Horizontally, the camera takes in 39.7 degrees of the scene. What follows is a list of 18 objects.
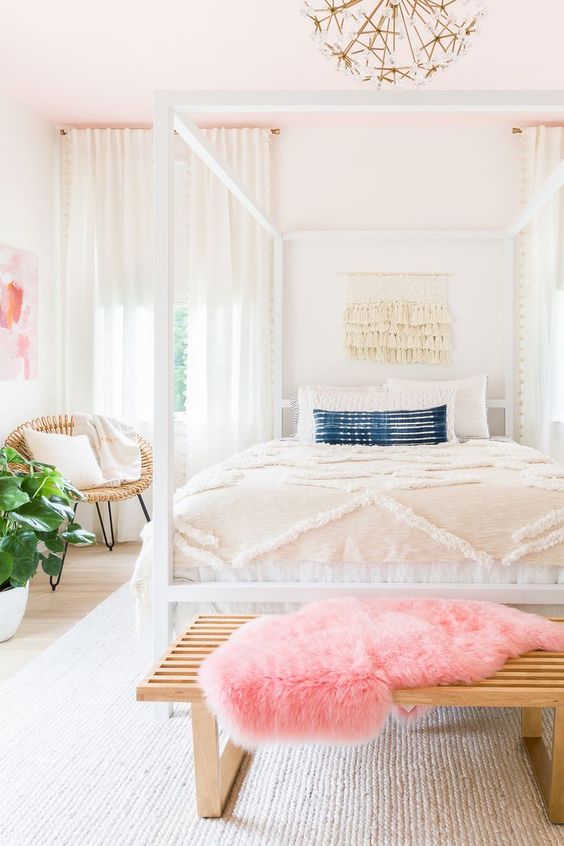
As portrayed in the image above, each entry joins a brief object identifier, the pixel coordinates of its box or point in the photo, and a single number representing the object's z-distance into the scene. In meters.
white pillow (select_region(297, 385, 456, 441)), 4.05
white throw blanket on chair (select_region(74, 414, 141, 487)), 4.29
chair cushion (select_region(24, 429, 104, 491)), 4.01
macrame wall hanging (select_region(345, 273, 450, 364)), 4.62
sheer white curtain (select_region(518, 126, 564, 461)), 4.45
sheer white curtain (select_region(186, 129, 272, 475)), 4.63
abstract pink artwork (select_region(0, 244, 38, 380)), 4.09
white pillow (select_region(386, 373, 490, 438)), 4.19
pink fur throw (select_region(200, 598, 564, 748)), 1.62
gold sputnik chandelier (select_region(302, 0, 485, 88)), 2.21
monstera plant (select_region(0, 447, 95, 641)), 2.92
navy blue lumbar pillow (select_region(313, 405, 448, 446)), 3.77
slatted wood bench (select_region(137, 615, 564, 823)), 1.65
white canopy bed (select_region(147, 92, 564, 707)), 2.22
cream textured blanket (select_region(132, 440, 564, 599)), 2.25
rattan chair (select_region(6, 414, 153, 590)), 3.97
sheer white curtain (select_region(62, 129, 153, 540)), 4.69
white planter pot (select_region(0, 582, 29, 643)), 2.93
